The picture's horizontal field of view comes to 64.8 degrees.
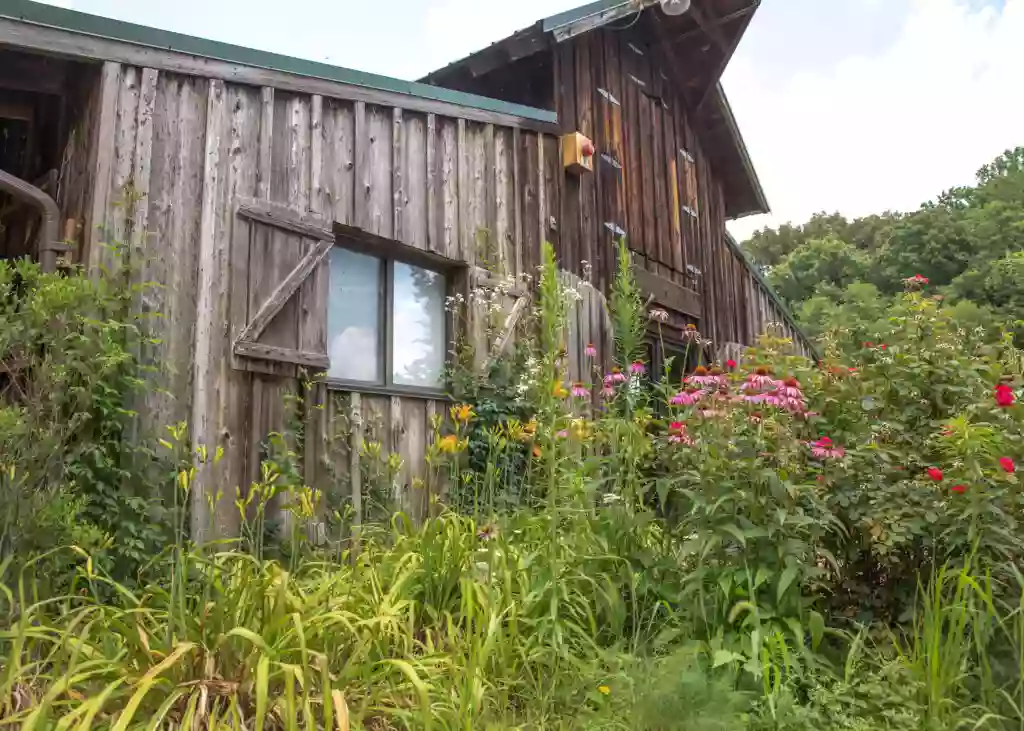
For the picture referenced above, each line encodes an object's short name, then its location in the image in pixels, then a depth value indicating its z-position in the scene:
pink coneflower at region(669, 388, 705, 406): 3.37
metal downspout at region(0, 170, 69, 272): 4.22
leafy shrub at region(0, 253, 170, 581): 3.10
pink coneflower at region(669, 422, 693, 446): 3.42
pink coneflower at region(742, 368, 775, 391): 3.23
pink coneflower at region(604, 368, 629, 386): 3.81
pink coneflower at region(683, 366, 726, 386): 3.45
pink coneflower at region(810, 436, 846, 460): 3.20
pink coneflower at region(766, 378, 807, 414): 3.12
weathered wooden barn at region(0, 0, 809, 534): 4.48
